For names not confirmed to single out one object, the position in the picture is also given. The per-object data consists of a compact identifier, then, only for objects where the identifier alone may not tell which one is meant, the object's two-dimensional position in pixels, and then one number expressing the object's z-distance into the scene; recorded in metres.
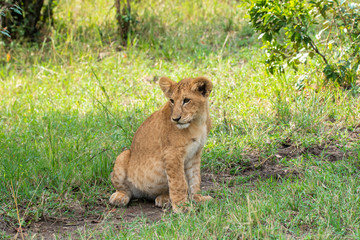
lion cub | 8.73
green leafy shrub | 12.09
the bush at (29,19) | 18.94
